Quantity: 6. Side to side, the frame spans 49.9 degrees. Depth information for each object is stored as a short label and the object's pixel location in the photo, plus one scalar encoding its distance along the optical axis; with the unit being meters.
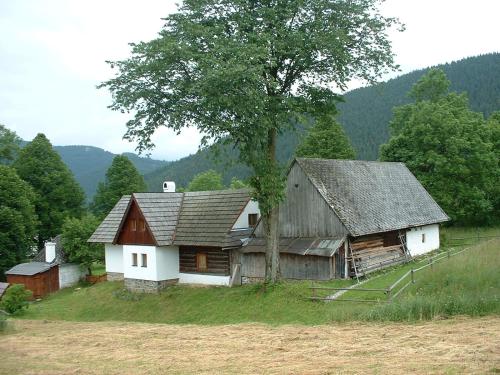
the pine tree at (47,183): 51.53
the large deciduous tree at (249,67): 21.69
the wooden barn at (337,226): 27.73
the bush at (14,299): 30.92
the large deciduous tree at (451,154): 44.75
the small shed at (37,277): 39.16
